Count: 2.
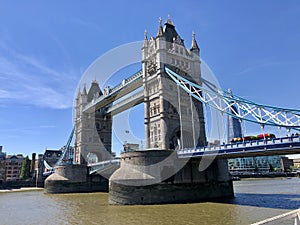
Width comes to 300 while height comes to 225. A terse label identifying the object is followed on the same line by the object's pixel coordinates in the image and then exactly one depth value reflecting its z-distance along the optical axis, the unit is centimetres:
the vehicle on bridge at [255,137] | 2465
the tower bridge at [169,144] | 2597
